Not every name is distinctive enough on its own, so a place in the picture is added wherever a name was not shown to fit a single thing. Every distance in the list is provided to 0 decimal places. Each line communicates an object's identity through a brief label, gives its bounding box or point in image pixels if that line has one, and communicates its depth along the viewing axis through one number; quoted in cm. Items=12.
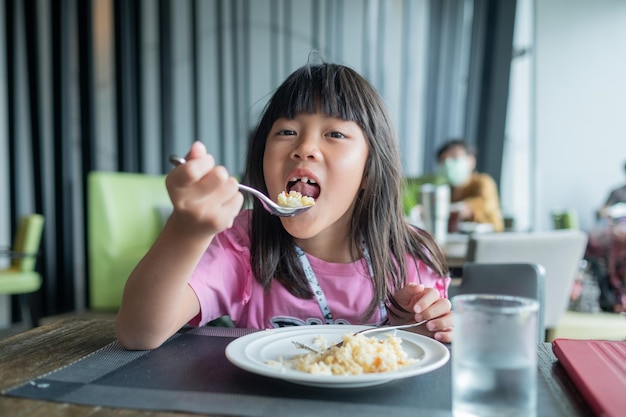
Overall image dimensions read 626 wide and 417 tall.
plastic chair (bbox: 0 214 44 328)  370
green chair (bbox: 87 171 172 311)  334
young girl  104
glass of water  50
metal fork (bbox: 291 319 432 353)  71
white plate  56
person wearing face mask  403
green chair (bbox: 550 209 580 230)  311
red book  54
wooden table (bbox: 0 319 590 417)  54
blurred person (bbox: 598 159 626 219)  349
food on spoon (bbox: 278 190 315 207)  98
